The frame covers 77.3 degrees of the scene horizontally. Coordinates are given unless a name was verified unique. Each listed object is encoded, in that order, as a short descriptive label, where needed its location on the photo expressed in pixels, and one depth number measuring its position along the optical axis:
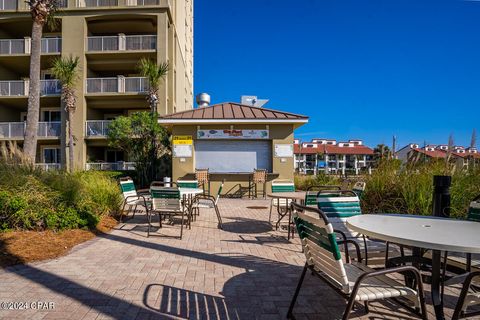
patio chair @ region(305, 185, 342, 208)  5.65
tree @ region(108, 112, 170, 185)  15.67
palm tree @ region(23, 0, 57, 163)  11.60
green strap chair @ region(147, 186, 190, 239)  6.07
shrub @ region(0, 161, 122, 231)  5.67
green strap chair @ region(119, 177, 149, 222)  7.32
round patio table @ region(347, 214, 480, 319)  2.22
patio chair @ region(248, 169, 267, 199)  13.06
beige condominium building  19.95
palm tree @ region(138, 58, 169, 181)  17.95
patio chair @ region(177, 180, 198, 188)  8.29
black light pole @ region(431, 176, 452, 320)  4.36
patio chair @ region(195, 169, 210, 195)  12.99
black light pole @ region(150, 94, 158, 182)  15.72
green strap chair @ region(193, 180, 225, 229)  7.12
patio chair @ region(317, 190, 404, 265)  3.77
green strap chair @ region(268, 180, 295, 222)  7.35
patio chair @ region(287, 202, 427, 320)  2.21
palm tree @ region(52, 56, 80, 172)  18.08
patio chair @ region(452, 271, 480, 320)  2.15
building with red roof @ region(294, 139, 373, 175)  79.39
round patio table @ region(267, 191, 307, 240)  6.01
